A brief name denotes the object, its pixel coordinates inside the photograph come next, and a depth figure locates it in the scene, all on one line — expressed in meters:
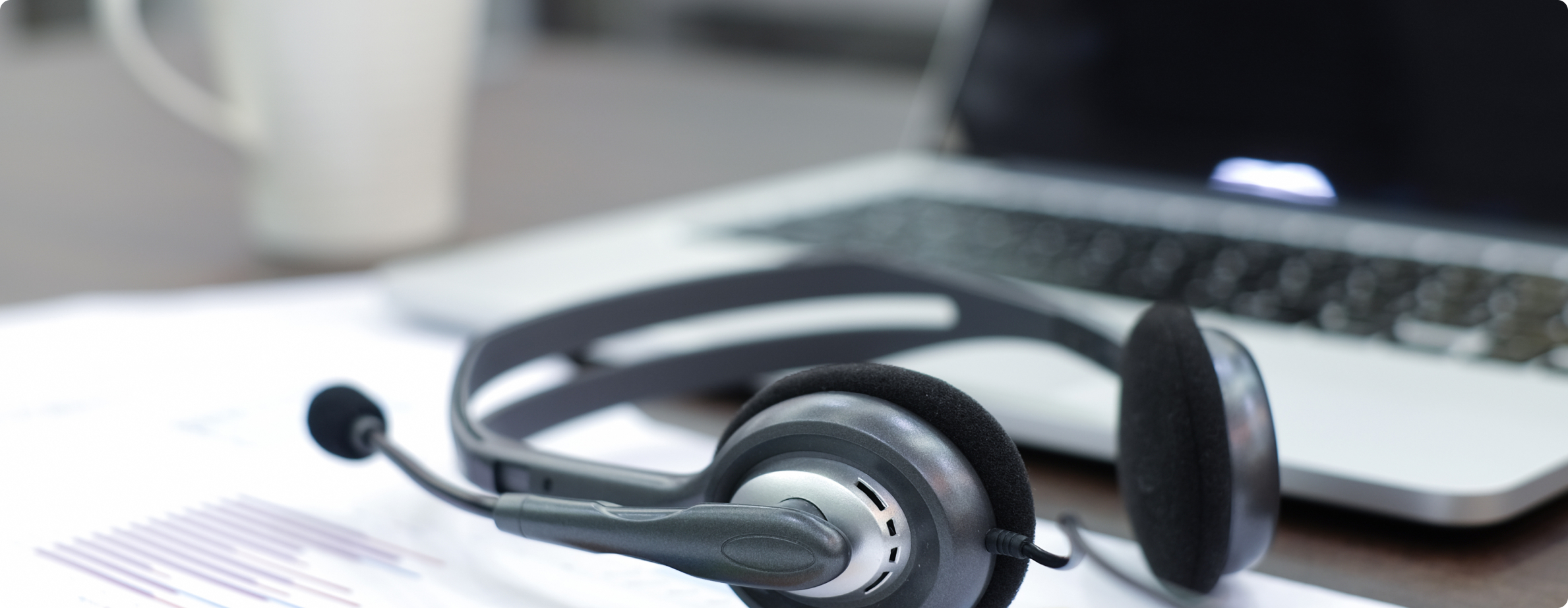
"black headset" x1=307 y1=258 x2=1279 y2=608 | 0.59
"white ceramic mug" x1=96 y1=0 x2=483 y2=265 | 0.88
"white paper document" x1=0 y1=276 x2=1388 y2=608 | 0.63
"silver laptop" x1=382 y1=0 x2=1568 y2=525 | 0.68
